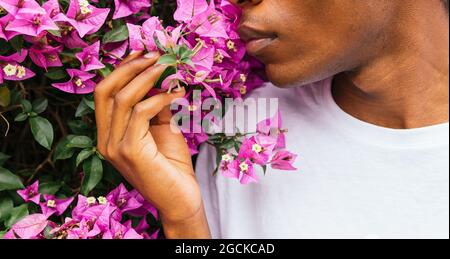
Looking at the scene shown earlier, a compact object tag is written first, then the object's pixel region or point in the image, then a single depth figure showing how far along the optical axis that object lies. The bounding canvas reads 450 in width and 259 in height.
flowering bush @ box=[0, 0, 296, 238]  0.94
